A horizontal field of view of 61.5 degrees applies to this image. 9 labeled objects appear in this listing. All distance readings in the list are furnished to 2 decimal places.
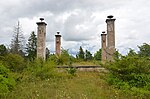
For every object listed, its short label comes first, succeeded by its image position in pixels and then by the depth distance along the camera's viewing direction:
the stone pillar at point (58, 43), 12.69
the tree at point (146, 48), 8.68
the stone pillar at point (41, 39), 10.24
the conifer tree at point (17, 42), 24.28
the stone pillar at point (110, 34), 9.70
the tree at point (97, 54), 22.95
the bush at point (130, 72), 5.36
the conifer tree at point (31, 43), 24.12
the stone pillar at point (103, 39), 12.89
